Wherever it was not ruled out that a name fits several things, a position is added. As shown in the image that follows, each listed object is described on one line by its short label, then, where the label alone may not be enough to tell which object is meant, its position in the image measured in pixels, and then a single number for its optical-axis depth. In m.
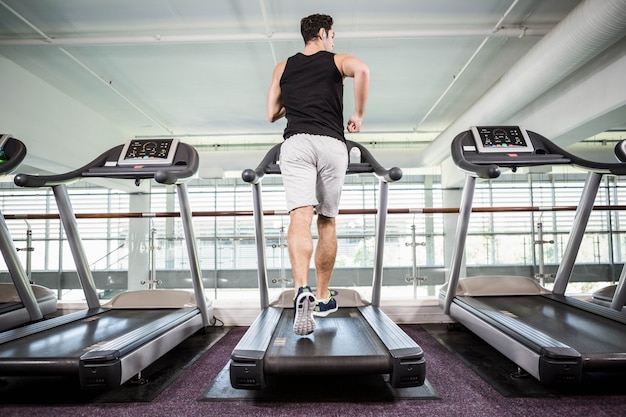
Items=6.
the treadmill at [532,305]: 1.49
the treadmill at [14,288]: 2.47
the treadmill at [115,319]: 1.54
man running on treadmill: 1.74
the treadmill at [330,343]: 1.48
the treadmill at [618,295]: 2.24
